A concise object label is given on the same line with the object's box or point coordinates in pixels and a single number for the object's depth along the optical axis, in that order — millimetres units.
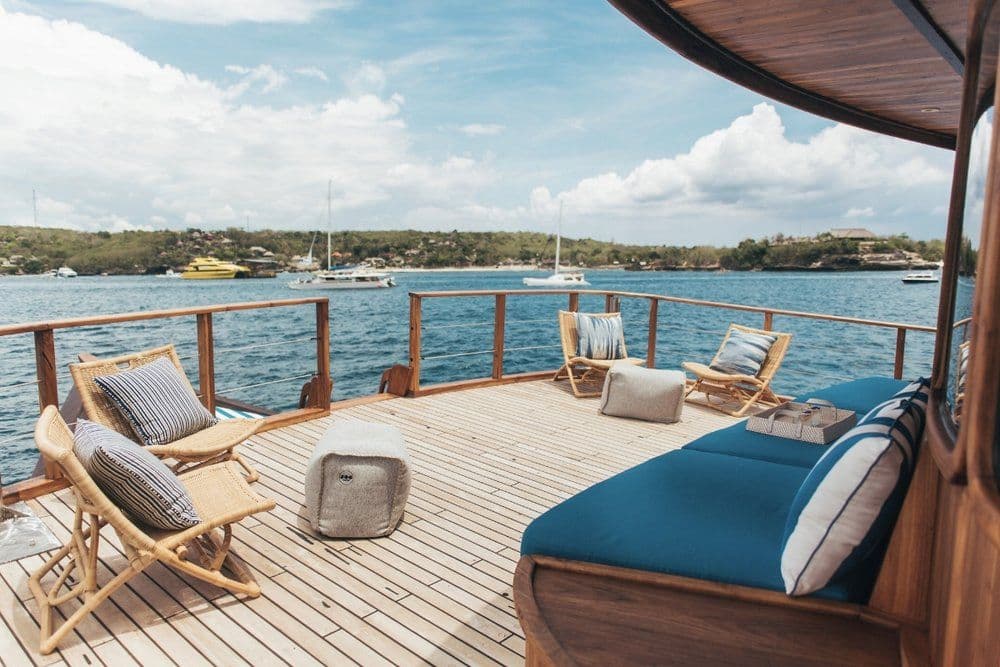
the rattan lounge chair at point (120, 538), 1954
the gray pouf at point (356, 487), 2756
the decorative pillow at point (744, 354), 5160
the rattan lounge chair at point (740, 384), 5043
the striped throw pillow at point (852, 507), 1370
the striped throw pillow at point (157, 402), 3008
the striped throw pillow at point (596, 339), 5582
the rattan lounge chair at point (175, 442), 2969
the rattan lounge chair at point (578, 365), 5488
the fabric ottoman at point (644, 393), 4711
